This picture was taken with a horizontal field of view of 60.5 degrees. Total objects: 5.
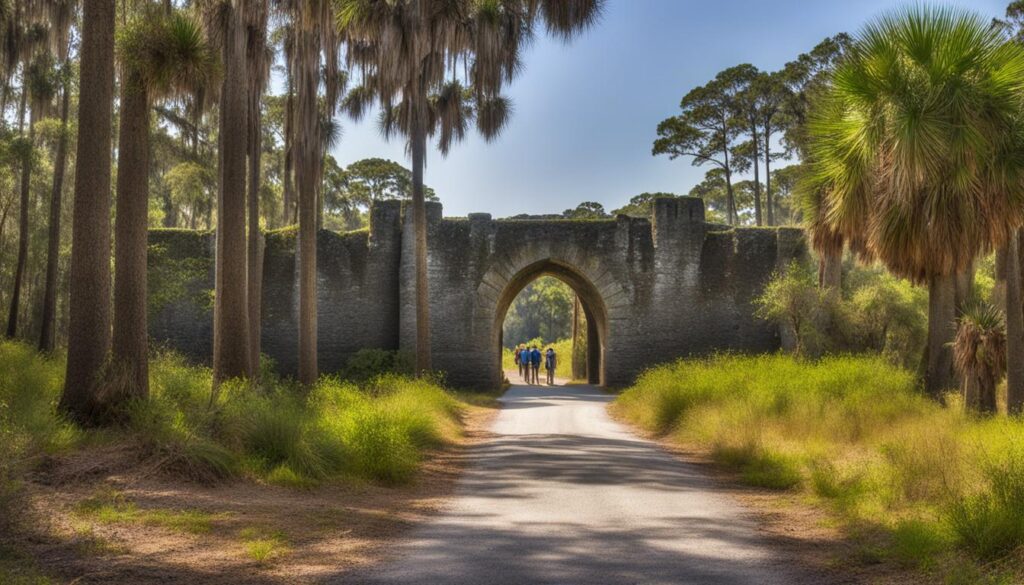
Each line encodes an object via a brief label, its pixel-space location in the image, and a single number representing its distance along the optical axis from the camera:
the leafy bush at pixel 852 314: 23.47
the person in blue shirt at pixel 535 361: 34.28
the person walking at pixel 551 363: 33.65
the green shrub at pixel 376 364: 25.34
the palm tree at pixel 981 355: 13.82
